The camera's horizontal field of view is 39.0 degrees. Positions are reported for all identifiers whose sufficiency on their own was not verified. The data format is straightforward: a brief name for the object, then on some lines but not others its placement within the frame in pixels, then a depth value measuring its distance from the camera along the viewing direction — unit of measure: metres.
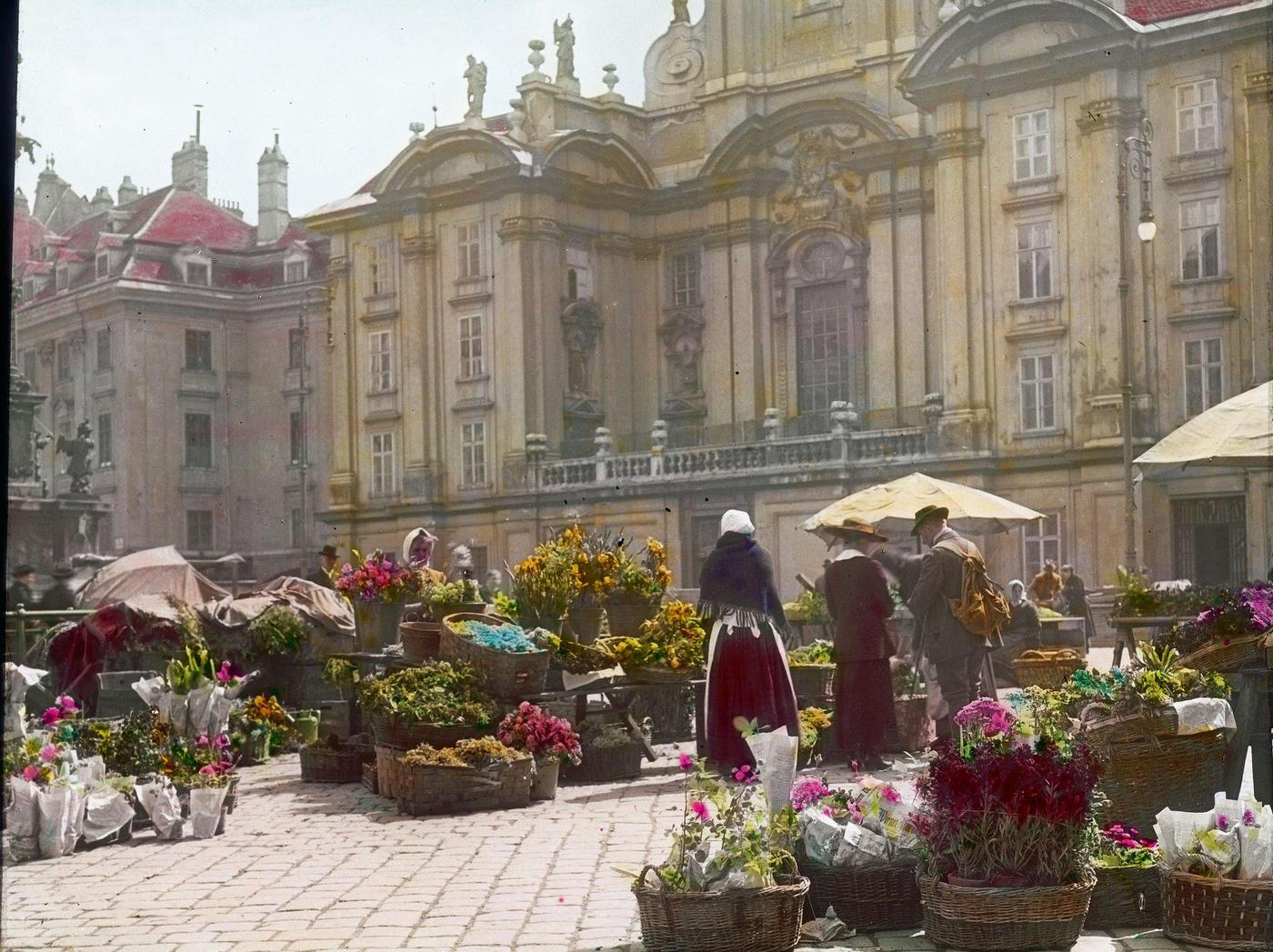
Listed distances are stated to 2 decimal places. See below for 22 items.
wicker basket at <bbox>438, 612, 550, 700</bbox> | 10.12
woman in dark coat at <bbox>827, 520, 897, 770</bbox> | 10.05
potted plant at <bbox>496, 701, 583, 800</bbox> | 9.81
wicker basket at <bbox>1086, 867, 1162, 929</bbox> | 6.24
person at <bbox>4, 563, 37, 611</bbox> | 13.03
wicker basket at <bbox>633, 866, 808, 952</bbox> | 5.85
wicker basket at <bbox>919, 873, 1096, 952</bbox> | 5.80
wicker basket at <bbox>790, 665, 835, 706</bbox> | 11.47
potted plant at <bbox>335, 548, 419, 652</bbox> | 11.06
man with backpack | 9.73
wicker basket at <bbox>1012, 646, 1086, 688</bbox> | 10.82
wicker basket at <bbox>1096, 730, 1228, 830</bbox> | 6.89
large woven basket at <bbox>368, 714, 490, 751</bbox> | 9.83
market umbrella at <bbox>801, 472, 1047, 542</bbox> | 10.35
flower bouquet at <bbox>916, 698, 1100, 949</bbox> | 5.82
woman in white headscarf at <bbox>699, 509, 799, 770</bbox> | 9.31
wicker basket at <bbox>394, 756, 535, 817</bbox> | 9.48
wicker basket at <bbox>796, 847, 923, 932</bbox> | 6.31
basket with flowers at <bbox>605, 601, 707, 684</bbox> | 10.64
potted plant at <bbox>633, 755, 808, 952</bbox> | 5.85
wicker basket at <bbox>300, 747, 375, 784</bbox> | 11.12
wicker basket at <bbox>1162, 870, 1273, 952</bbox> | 5.82
